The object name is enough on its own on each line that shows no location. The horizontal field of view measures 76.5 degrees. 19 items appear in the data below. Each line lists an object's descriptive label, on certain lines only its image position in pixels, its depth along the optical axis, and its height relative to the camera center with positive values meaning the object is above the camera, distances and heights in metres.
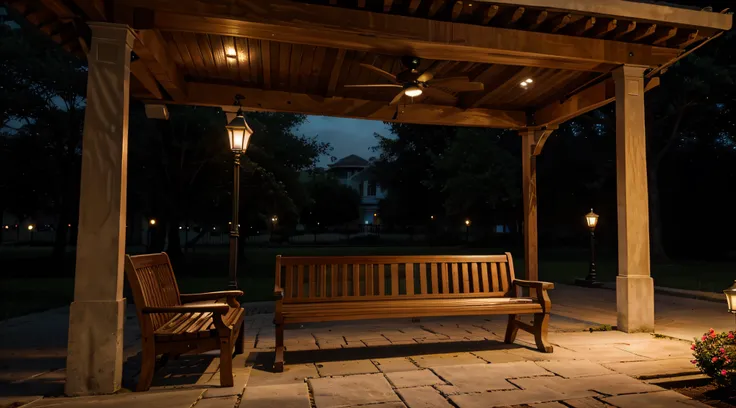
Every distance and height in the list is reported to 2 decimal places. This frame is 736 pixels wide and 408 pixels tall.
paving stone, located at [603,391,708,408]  3.33 -1.25
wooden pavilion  4.07 +2.00
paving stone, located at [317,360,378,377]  4.18 -1.32
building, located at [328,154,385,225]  65.50 +4.85
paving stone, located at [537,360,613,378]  4.03 -1.25
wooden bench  4.38 -0.76
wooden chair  3.74 -0.88
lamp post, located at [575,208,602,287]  12.57 -1.09
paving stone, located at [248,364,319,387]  3.93 -1.33
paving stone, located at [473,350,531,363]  4.58 -1.31
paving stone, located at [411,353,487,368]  4.44 -1.31
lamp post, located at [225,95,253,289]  6.32 +1.03
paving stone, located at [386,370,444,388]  3.79 -1.28
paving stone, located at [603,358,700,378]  4.04 -1.25
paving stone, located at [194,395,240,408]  3.34 -1.30
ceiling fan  5.59 +1.85
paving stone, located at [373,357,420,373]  4.24 -1.31
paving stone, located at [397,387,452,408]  3.34 -1.27
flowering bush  3.56 -1.01
